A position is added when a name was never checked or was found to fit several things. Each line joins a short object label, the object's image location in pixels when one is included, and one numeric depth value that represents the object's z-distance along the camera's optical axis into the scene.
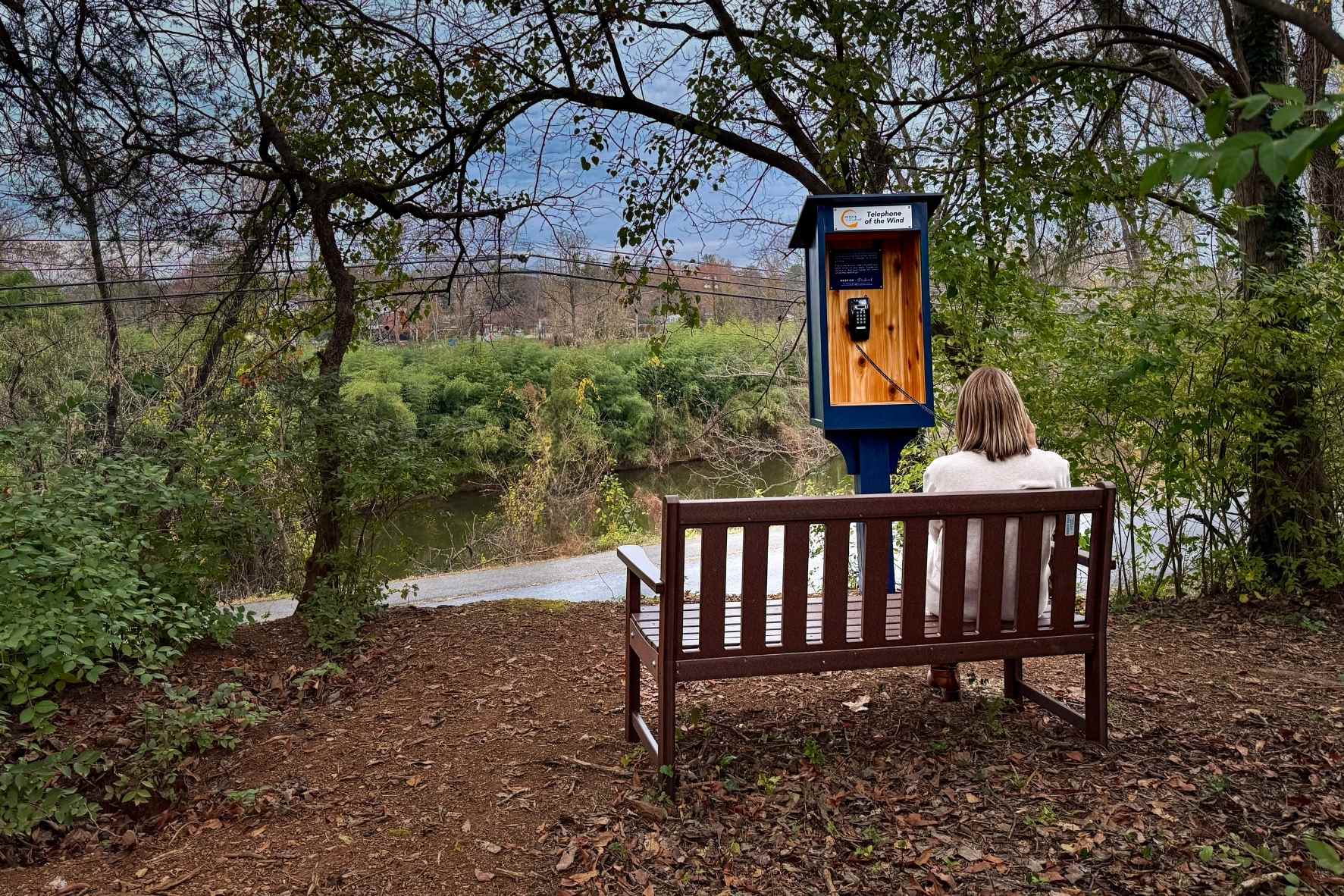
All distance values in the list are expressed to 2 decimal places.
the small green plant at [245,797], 3.01
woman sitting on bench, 3.19
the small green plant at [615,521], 15.76
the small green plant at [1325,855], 1.58
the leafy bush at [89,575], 2.77
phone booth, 4.39
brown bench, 2.73
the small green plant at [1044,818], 2.64
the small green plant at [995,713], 3.28
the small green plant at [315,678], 4.15
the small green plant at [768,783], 2.89
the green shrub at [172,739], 3.08
